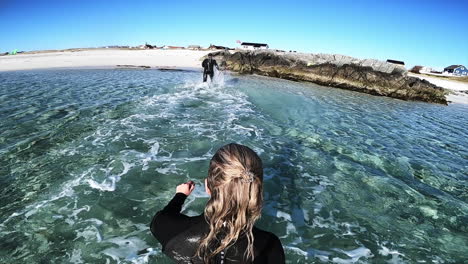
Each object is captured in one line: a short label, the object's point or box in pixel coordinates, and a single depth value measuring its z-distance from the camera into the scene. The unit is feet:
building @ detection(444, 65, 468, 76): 342.44
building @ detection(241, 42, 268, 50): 365.61
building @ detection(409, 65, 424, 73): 284.82
